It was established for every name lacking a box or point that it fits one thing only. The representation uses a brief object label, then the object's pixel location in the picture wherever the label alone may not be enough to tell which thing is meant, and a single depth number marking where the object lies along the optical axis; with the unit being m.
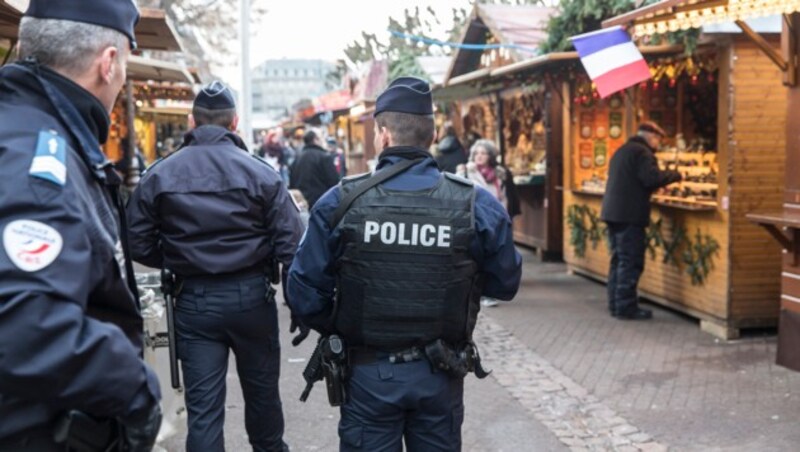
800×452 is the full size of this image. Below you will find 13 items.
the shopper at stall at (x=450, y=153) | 11.01
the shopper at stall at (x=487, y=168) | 9.66
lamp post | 16.89
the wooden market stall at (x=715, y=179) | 7.83
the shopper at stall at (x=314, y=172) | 11.08
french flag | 7.64
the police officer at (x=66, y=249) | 1.84
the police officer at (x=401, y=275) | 3.32
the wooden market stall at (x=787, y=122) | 6.43
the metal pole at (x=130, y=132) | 12.07
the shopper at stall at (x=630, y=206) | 8.67
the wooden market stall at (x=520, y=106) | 12.88
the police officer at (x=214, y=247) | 4.29
